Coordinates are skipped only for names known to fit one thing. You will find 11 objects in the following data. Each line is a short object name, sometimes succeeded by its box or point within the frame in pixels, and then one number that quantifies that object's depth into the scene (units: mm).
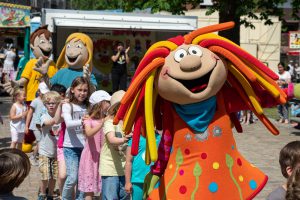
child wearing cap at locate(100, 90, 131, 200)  5047
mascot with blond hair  7141
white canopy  13945
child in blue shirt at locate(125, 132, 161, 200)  4801
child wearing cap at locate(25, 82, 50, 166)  7199
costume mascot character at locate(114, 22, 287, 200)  4109
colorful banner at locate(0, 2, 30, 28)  17516
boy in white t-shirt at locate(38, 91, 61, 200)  6016
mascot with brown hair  8289
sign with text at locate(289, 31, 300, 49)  19380
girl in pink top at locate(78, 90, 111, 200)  5352
